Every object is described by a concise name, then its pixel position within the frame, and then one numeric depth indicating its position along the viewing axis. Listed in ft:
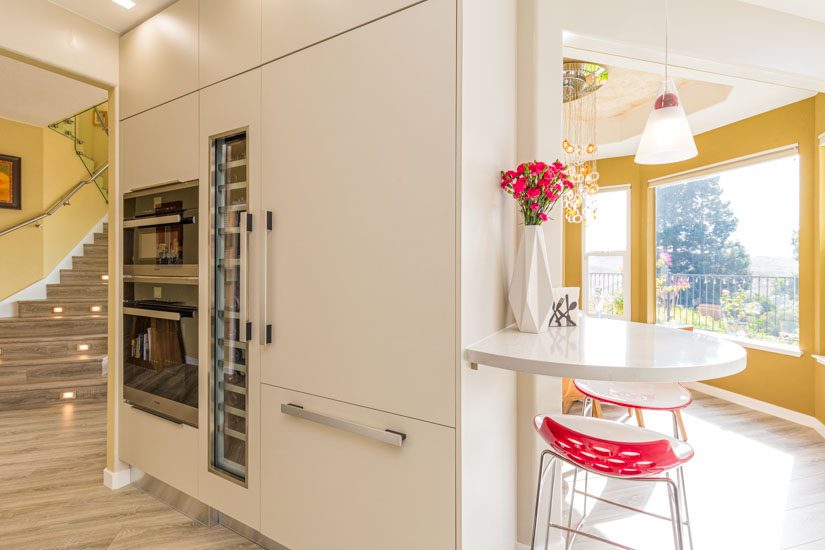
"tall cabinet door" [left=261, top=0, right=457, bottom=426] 4.65
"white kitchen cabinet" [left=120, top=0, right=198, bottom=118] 7.49
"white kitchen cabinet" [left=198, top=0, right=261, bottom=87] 6.52
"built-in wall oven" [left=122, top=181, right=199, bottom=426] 7.54
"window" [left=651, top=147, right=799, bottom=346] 13.61
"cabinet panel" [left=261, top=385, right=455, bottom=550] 4.70
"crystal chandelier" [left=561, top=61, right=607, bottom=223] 12.12
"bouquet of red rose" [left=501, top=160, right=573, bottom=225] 5.41
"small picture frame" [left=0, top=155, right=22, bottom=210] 16.53
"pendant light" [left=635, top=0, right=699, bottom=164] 7.02
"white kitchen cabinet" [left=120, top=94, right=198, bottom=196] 7.48
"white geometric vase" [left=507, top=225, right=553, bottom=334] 5.56
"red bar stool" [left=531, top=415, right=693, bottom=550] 4.29
